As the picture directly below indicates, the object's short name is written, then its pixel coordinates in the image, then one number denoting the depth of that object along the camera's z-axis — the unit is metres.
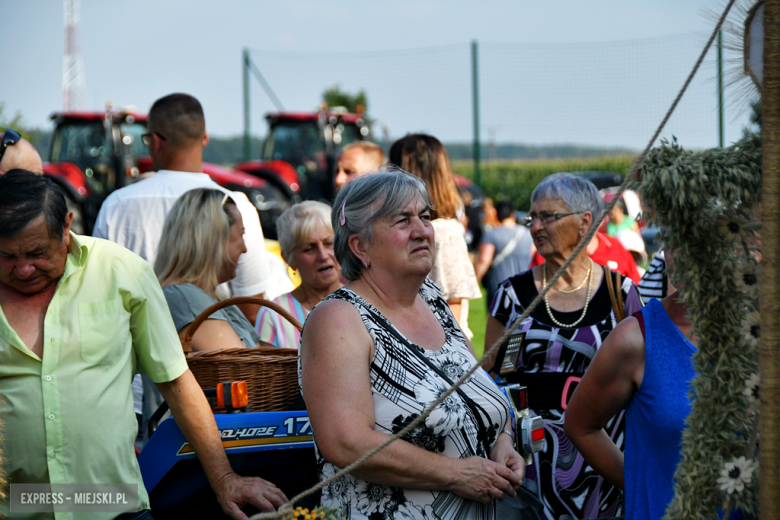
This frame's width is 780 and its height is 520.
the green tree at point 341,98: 40.38
